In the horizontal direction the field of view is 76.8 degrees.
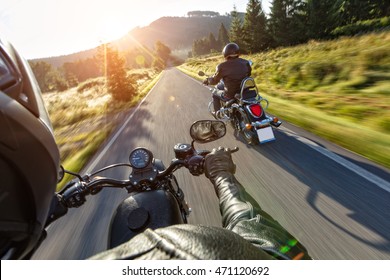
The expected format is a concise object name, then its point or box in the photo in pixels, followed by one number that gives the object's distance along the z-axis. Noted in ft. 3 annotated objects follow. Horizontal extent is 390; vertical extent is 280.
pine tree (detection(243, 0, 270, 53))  126.31
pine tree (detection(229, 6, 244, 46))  147.64
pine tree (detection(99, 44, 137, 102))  59.67
